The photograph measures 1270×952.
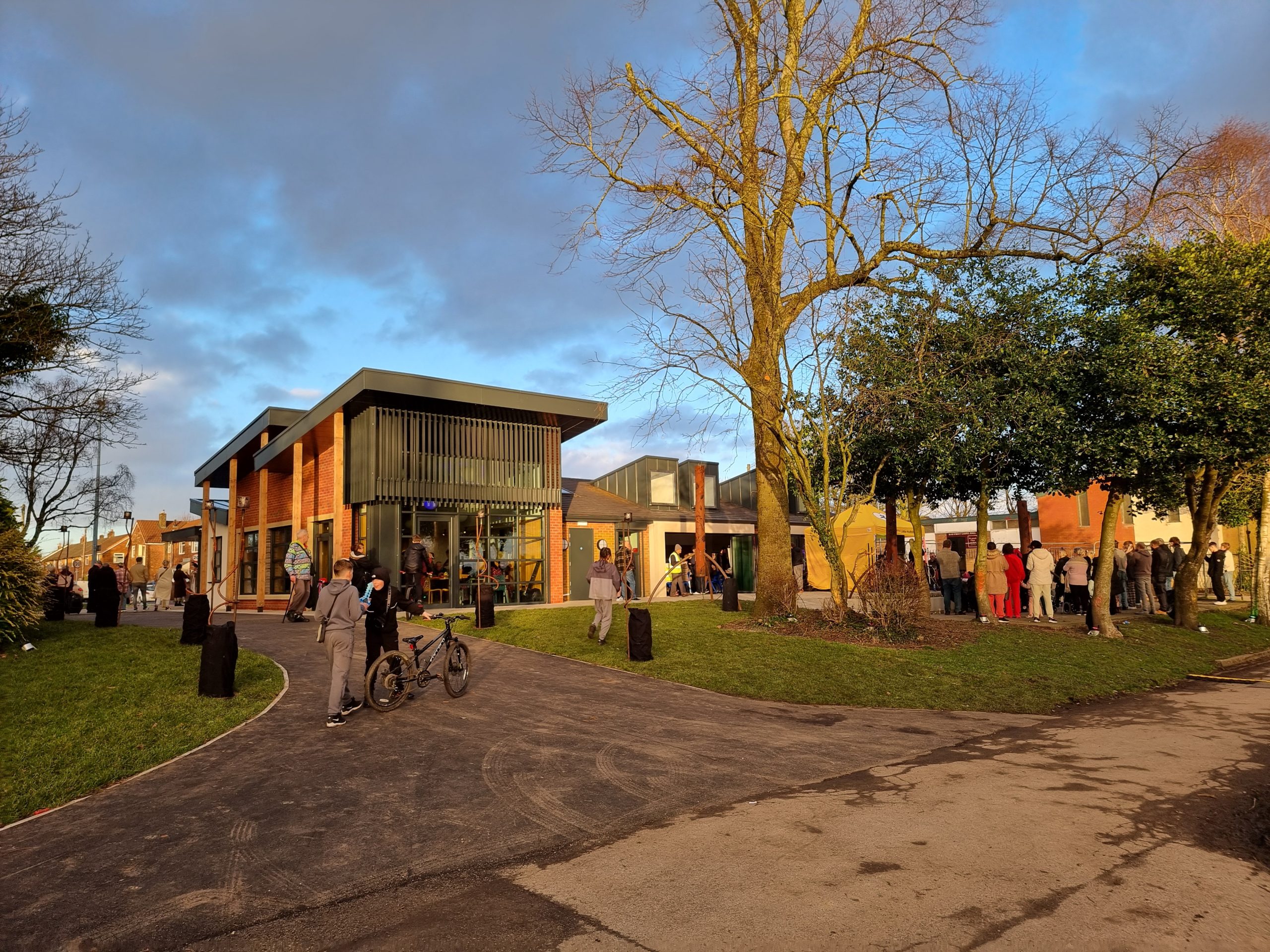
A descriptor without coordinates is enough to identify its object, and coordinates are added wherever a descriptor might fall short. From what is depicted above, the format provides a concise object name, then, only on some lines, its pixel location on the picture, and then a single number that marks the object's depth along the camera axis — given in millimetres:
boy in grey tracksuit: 7934
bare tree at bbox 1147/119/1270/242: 17359
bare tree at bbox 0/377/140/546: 13398
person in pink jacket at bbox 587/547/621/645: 12797
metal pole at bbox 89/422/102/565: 39406
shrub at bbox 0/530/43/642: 11039
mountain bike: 8531
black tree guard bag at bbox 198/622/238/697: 9031
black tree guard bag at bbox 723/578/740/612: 17406
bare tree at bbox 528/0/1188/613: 14672
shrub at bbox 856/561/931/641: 13711
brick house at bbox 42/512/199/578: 64100
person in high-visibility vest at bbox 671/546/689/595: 24375
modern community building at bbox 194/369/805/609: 20438
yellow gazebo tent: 23297
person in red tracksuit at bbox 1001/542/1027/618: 17797
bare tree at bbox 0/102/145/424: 12508
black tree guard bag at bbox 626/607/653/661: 11797
